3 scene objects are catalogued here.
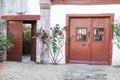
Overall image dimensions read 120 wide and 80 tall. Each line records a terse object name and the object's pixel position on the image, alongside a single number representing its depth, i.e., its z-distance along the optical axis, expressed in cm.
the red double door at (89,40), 530
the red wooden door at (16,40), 576
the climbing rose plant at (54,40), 528
